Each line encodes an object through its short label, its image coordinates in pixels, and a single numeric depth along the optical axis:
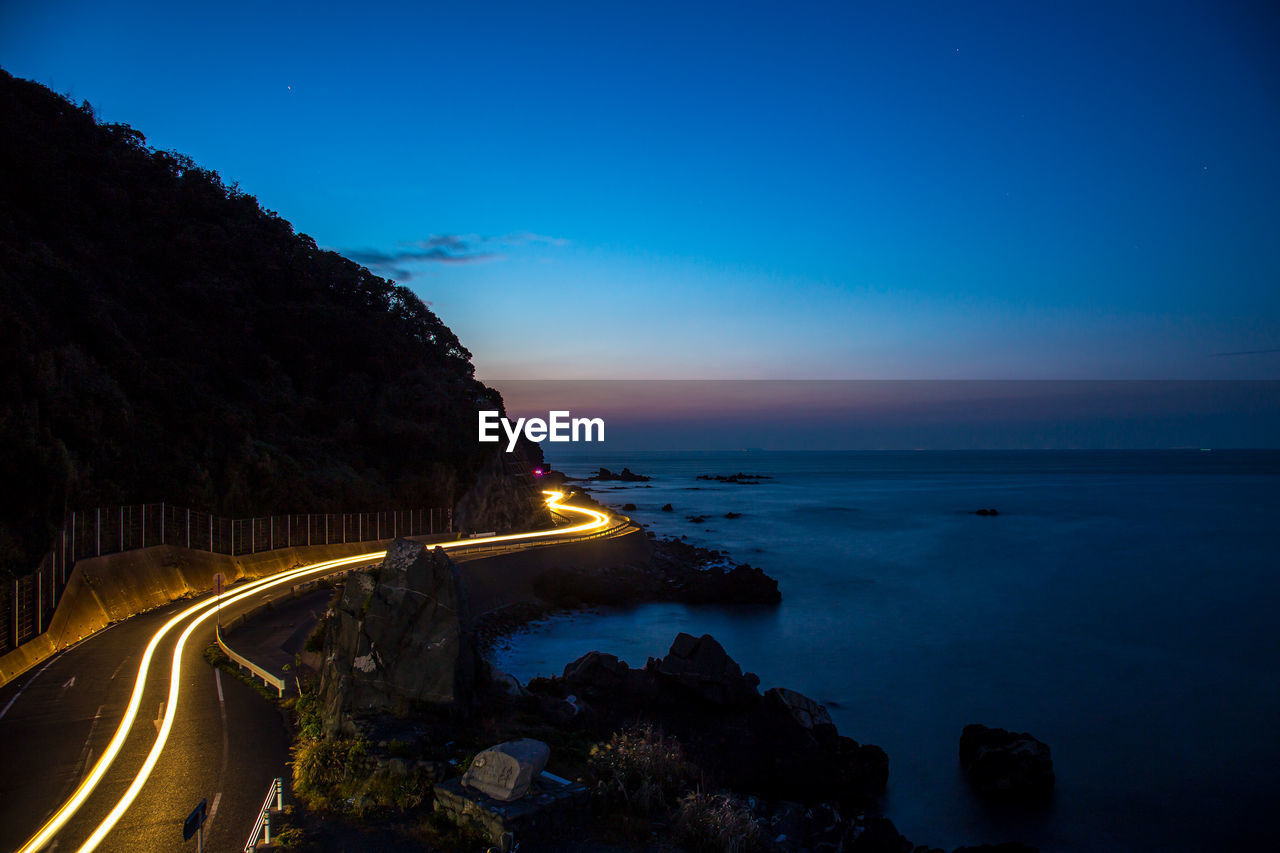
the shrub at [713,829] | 10.16
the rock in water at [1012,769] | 19.67
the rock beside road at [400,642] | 13.10
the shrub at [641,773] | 11.05
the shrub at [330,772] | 10.82
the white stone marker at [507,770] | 9.86
